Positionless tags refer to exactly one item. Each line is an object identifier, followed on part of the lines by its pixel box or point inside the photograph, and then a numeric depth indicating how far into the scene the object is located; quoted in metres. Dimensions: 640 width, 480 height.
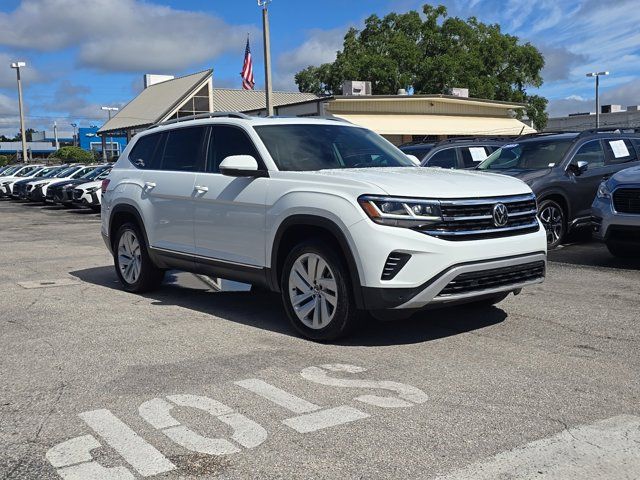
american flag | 33.69
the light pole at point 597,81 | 51.69
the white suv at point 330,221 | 5.22
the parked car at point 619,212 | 8.80
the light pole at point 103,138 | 52.98
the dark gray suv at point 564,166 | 10.76
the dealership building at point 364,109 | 33.59
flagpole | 22.86
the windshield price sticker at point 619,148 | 11.91
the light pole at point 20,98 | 47.56
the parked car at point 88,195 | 22.38
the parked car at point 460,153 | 12.84
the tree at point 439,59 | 51.38
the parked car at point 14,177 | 32.75
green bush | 64.03
